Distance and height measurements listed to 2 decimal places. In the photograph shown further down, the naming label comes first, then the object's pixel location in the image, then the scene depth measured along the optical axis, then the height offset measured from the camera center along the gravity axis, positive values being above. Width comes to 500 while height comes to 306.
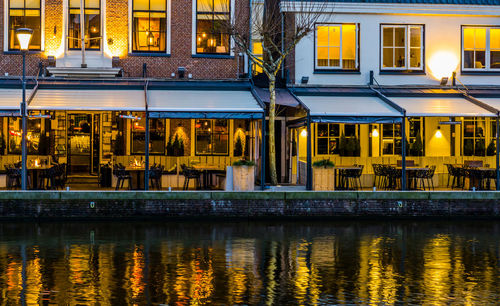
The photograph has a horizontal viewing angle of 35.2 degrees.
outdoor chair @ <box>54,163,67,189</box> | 23.76 -0.58
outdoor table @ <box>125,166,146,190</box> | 23.47 -0.41
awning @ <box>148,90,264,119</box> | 22.50 +1.54
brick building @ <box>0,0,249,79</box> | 25.62 +4.00
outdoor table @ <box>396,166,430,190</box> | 24.05 -0.55
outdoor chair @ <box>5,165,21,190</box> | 22.98 -0.55
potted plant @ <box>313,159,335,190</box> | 22.88 -0.52
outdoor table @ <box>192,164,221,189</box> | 24.06 -0.39
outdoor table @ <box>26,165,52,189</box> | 23.25 -0.41
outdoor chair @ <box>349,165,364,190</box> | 24.06 -0.54
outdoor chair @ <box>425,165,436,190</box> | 24.23 -0.48
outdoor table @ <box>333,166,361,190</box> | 24.00 -0.60
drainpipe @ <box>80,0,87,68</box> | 25.15 +4.20
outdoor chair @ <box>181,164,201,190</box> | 23.91 -0.49
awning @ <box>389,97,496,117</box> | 23.27 +1.58
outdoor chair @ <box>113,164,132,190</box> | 23.36 -0.52
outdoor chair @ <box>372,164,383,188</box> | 25.03 -0.53
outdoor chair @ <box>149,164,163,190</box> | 23.72 -0.49
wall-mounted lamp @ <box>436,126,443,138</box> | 27.40 +0.89
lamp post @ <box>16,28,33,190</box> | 21.19 +0.49
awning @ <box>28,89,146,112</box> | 22.19 +1.68
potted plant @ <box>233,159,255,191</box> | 22.33 -0.48
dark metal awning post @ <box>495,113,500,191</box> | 23.03 -0.42
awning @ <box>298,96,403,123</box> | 22.91 +1.43
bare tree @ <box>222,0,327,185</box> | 23.73 +4.18
